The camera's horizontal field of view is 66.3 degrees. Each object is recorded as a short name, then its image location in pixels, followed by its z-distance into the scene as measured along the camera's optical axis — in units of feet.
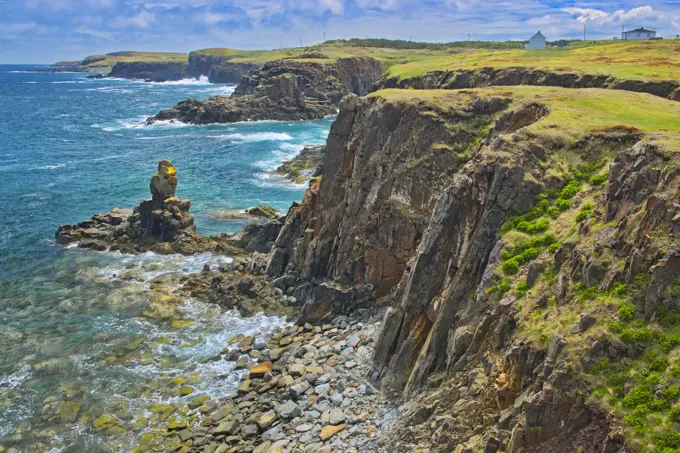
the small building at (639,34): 367.25
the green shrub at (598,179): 73.95
